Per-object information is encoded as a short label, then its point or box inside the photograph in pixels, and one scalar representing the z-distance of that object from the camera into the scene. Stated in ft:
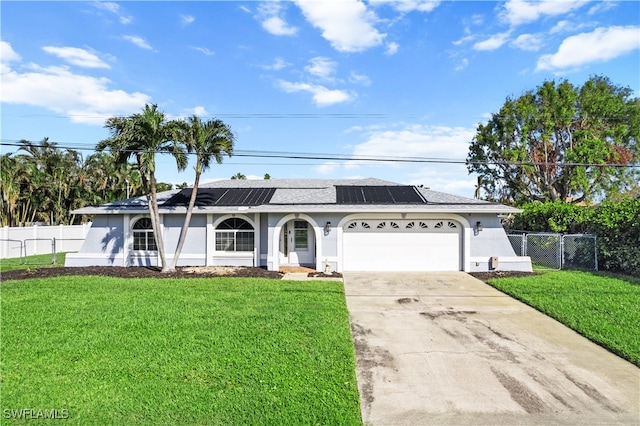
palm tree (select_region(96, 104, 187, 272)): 37.60
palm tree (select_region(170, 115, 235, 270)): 39.70
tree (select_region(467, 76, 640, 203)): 71.92
